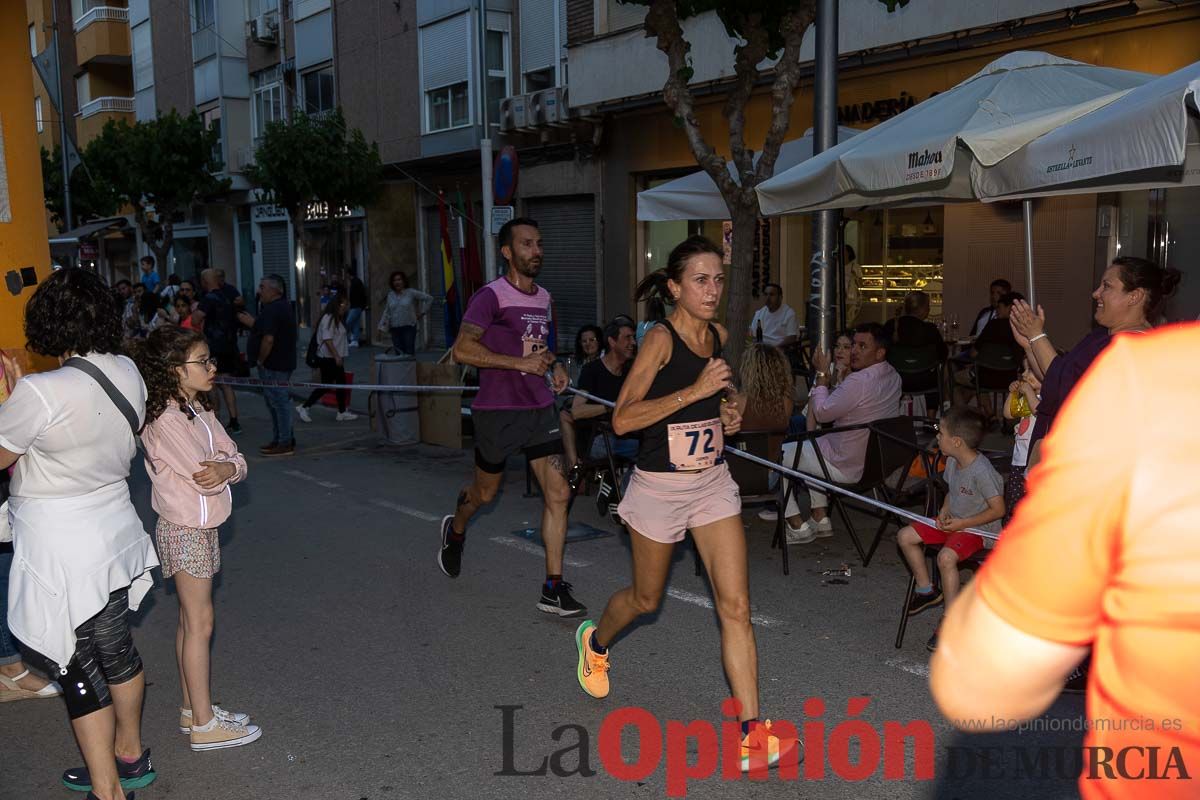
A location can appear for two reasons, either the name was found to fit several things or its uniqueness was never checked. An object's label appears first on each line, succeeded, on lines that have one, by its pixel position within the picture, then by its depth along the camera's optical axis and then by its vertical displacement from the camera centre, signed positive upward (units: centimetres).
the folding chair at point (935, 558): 499 -150
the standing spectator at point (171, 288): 2068 -13
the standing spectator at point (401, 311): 1770 -61
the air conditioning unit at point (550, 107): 1867 +289
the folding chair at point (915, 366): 1002 -100
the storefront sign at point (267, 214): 3036 +189
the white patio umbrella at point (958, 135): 607 +74
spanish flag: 1770 -32
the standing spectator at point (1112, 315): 447 -26
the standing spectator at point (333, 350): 1315 -92
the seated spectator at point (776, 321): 1304 -71
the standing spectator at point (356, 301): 2356 -58
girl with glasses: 399 -77
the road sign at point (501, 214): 1377 +74
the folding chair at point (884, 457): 629 -117
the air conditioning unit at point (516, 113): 1961 +293
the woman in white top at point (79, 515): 338 -75
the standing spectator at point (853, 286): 1455 -35
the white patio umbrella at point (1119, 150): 488 +51
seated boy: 493 -119
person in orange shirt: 115 -36
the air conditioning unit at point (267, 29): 2964 +700
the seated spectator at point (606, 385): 779 -86
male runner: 563 -64
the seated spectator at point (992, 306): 1078 -51
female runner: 391 -72
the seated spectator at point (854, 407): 666 -92
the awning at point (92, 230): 3145 +162
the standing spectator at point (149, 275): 2356 +16
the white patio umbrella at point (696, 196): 1034 +69
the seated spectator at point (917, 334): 1036 -74
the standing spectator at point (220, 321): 1295 -49
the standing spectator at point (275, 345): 1098 -72
